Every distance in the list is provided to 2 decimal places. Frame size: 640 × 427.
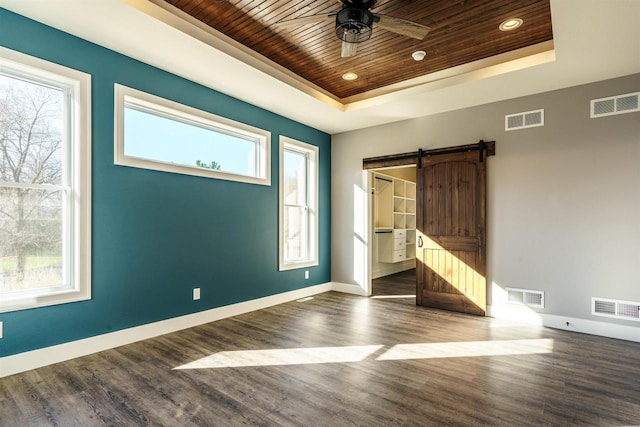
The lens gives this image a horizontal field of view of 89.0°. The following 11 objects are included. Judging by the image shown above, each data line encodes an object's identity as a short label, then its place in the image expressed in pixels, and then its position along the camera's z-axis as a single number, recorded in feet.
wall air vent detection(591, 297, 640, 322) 11.52
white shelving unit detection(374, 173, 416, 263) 24.22
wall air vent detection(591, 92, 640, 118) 11.72
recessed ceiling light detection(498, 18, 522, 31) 9.89
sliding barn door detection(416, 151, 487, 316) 14.79
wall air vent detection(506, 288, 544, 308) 13.39
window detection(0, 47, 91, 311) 8.97
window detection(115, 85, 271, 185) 11.30
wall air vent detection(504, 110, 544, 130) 13.52
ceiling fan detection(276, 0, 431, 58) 8.38
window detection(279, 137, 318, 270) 17.28
